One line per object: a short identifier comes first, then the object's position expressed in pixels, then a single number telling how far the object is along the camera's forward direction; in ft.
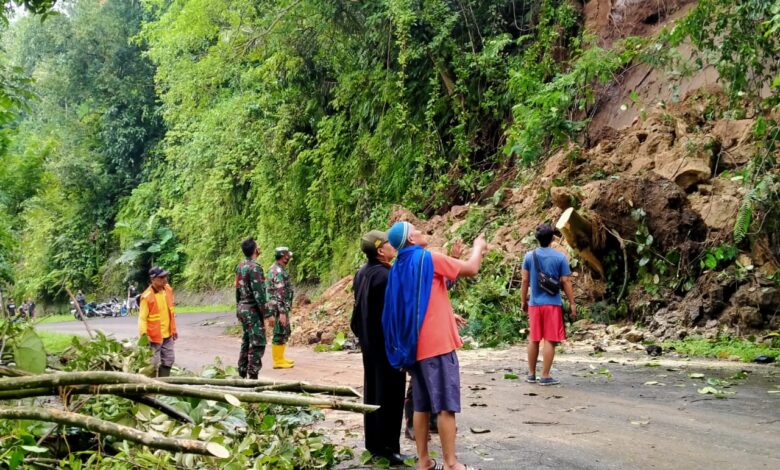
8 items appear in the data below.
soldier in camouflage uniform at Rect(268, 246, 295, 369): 38.65
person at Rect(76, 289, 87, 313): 129.32
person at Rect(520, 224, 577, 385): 30.63
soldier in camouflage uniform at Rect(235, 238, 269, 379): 33.24
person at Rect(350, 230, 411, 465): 20.52
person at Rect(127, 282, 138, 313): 128.98
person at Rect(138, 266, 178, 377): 32.55
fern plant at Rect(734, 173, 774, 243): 37.63
